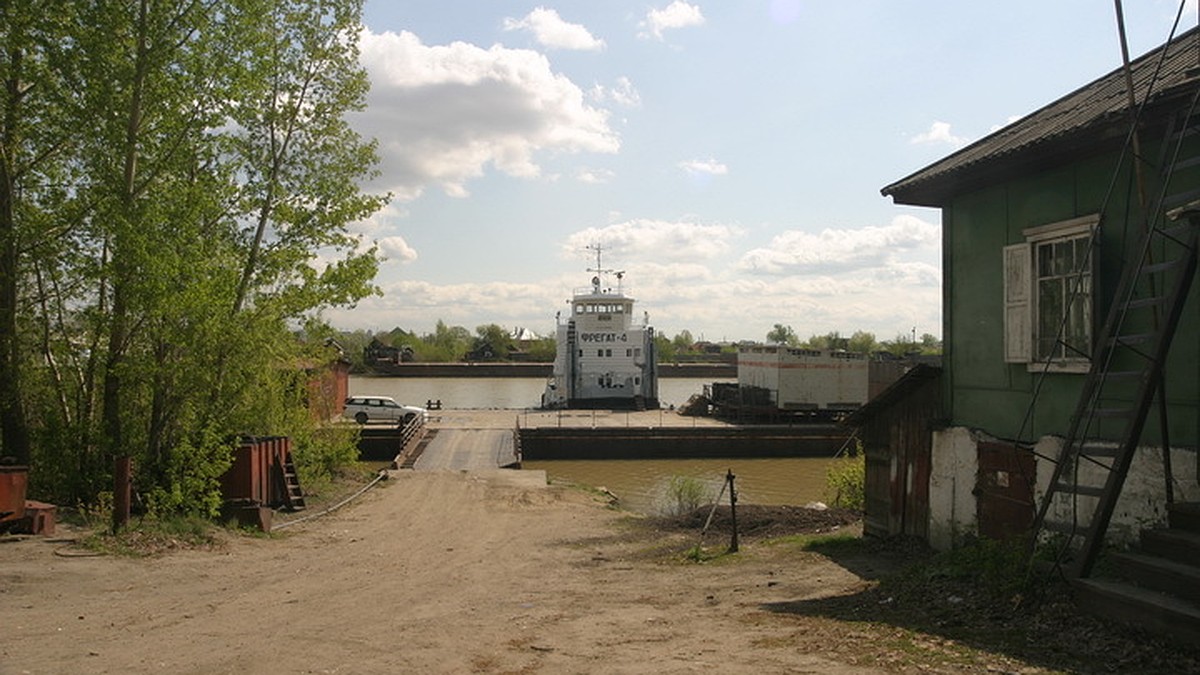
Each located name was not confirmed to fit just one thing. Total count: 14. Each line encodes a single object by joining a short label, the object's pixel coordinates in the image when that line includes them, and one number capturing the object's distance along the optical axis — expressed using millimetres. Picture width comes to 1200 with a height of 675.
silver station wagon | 38562
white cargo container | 40938
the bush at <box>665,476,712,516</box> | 19500
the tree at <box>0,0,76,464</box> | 13484
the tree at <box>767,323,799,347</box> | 145588
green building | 7102
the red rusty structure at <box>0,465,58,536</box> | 11414
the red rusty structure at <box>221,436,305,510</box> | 15070
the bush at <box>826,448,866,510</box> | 17062
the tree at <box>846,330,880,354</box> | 129625
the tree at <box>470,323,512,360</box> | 122250
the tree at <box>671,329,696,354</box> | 159388
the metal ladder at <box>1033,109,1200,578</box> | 6562
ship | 45969
